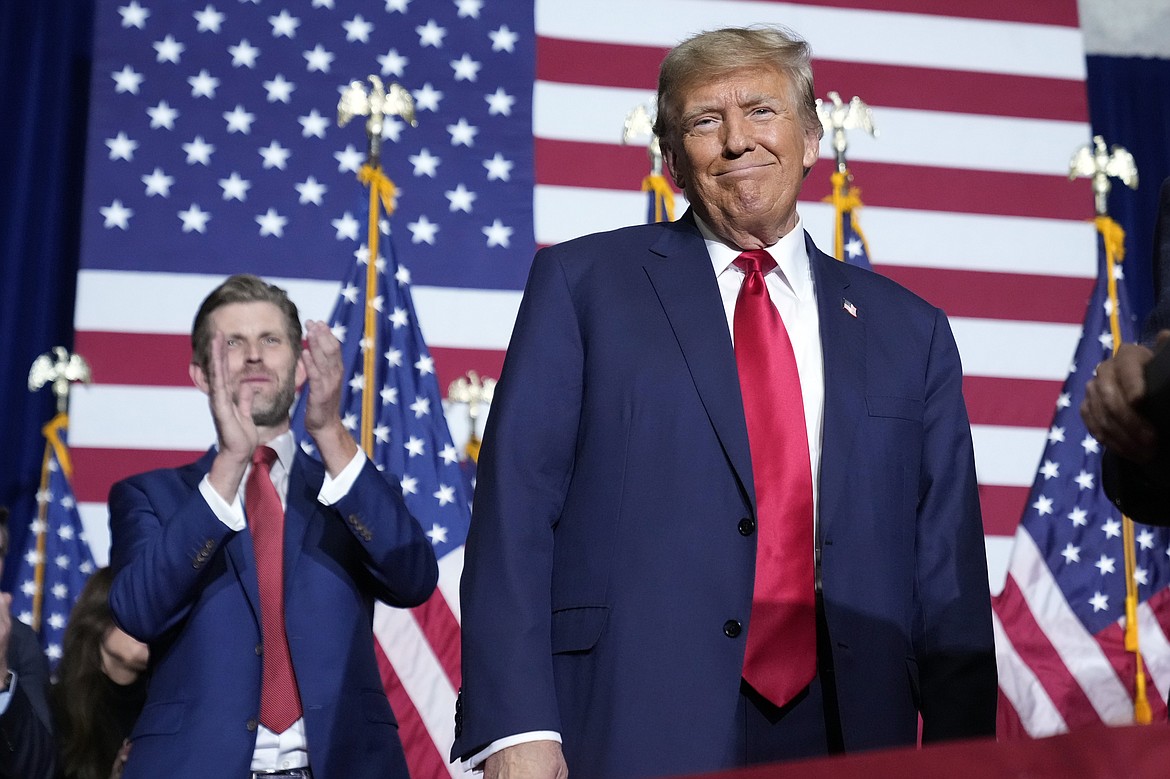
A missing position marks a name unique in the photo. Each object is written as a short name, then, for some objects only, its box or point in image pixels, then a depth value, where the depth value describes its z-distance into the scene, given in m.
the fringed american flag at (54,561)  4.13
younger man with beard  2.19
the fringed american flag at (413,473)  3.56
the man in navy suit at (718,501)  1.64
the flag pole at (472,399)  4.34
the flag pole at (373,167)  3.94
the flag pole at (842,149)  4.03
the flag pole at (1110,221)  4.10
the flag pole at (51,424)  4.24
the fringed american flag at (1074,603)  3.88
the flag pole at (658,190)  4.32
